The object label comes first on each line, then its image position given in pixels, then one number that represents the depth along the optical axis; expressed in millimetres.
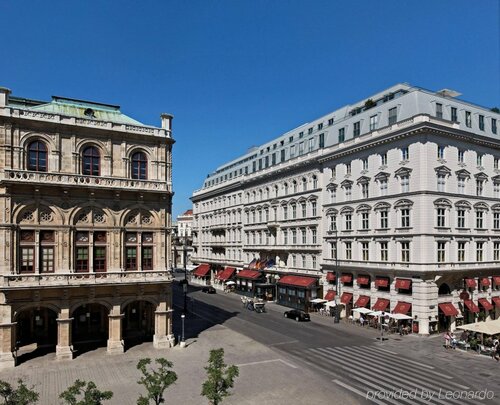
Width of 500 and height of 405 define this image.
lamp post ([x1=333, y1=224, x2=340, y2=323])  50344
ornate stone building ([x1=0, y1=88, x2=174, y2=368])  30922
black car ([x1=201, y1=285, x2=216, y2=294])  74125
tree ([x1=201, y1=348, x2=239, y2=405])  15516
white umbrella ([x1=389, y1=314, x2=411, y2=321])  40928
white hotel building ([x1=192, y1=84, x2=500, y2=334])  41969
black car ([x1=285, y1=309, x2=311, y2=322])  48531
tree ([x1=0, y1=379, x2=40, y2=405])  13023
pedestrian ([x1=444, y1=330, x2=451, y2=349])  36531
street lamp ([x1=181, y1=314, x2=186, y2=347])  35656
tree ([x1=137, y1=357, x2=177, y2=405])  15234
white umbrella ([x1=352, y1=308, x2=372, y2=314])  44519
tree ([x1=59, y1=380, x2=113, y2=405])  13043
